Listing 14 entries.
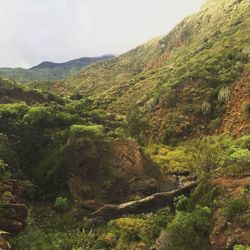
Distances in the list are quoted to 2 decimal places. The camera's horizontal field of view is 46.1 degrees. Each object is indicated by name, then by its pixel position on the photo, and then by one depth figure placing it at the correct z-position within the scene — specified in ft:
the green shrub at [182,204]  48.04
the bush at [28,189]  52.83
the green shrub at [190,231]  38.87
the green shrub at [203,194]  45.04
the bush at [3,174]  48.77
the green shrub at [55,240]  41.58
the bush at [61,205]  51.68
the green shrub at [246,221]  37.71
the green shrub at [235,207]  39.94
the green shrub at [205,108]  93.69
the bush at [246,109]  83.47
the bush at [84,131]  61.49
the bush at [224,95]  93.10
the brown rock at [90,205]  52.26
